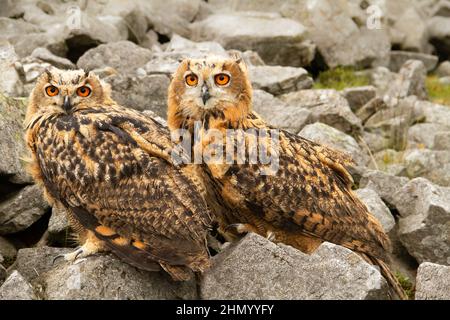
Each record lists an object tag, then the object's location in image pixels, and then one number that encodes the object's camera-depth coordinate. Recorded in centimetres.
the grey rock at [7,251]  605
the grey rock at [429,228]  649
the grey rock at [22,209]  619
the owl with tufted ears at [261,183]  560
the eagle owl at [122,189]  490
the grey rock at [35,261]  549
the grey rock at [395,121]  975
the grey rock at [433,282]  494
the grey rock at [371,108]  1036
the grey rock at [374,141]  945
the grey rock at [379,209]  676
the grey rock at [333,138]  816
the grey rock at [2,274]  534
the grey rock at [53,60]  953
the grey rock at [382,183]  732
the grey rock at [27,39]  1060
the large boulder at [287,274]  466
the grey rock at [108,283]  475
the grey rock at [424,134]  989
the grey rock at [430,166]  843
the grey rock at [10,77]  801
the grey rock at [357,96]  1069
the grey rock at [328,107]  916
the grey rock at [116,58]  980
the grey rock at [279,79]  1002
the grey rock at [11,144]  621
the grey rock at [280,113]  852
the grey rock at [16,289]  469
